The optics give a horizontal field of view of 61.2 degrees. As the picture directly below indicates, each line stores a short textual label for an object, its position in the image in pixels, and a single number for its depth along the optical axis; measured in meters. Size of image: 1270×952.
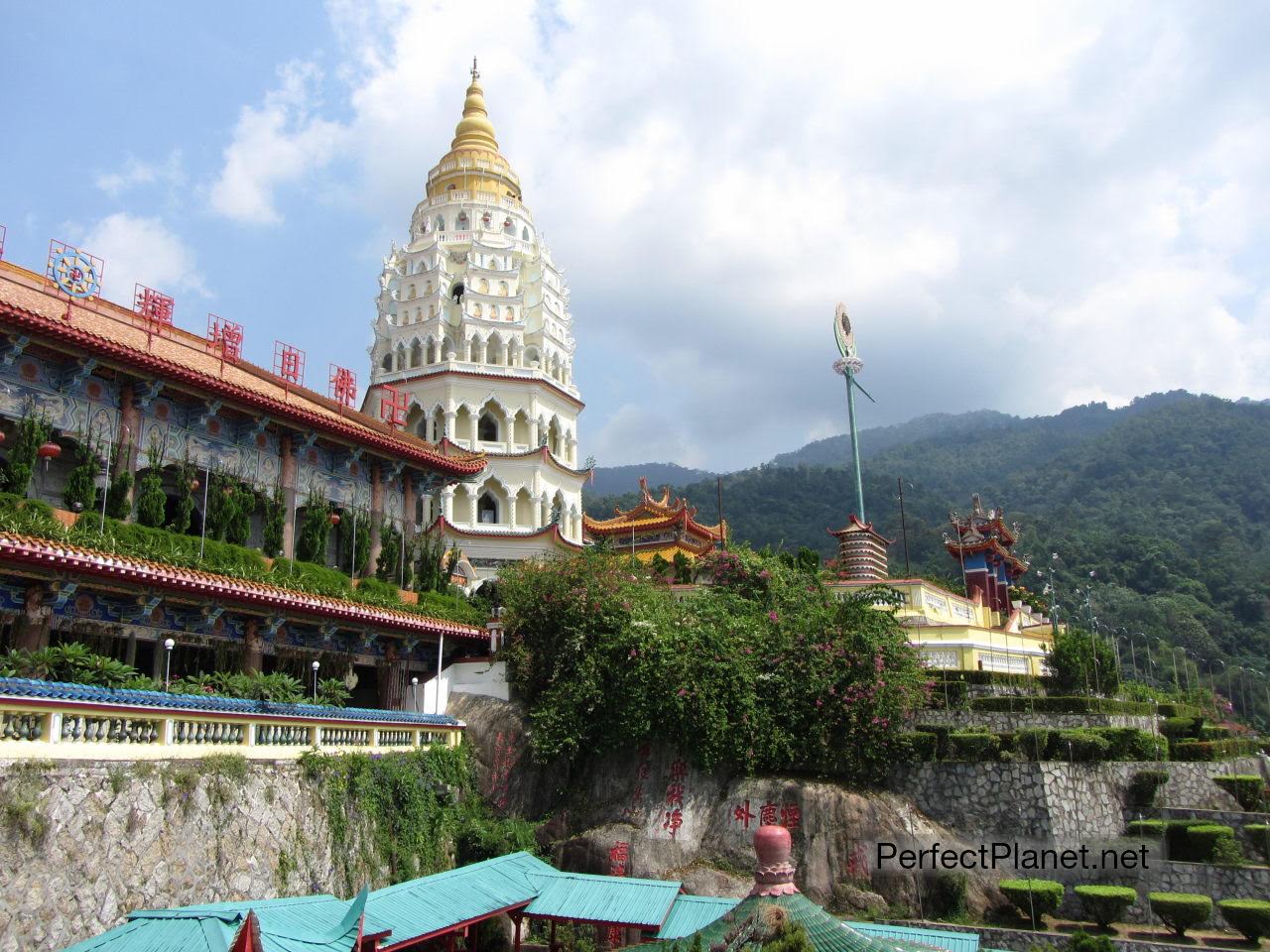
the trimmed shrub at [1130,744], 23.20
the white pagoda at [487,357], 43.72
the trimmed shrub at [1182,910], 19.03
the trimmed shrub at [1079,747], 22.61
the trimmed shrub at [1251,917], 18.50
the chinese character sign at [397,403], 43.06
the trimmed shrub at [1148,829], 21.67
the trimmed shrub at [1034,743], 22.48
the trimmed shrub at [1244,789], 24.00
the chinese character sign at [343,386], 32.16
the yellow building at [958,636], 31.14
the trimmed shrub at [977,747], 22.70
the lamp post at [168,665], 18.87
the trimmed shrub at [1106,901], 19.48
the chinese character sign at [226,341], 29.46
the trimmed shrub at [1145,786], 22.53
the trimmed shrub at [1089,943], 16.70
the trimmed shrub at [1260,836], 21.39
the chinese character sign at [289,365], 30.56
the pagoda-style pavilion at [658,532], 45.81
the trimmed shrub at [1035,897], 19.88
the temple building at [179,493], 20.09
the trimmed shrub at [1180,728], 26.94
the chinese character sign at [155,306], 28.52
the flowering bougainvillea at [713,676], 22.94
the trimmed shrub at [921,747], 23.05
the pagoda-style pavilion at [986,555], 41.91
